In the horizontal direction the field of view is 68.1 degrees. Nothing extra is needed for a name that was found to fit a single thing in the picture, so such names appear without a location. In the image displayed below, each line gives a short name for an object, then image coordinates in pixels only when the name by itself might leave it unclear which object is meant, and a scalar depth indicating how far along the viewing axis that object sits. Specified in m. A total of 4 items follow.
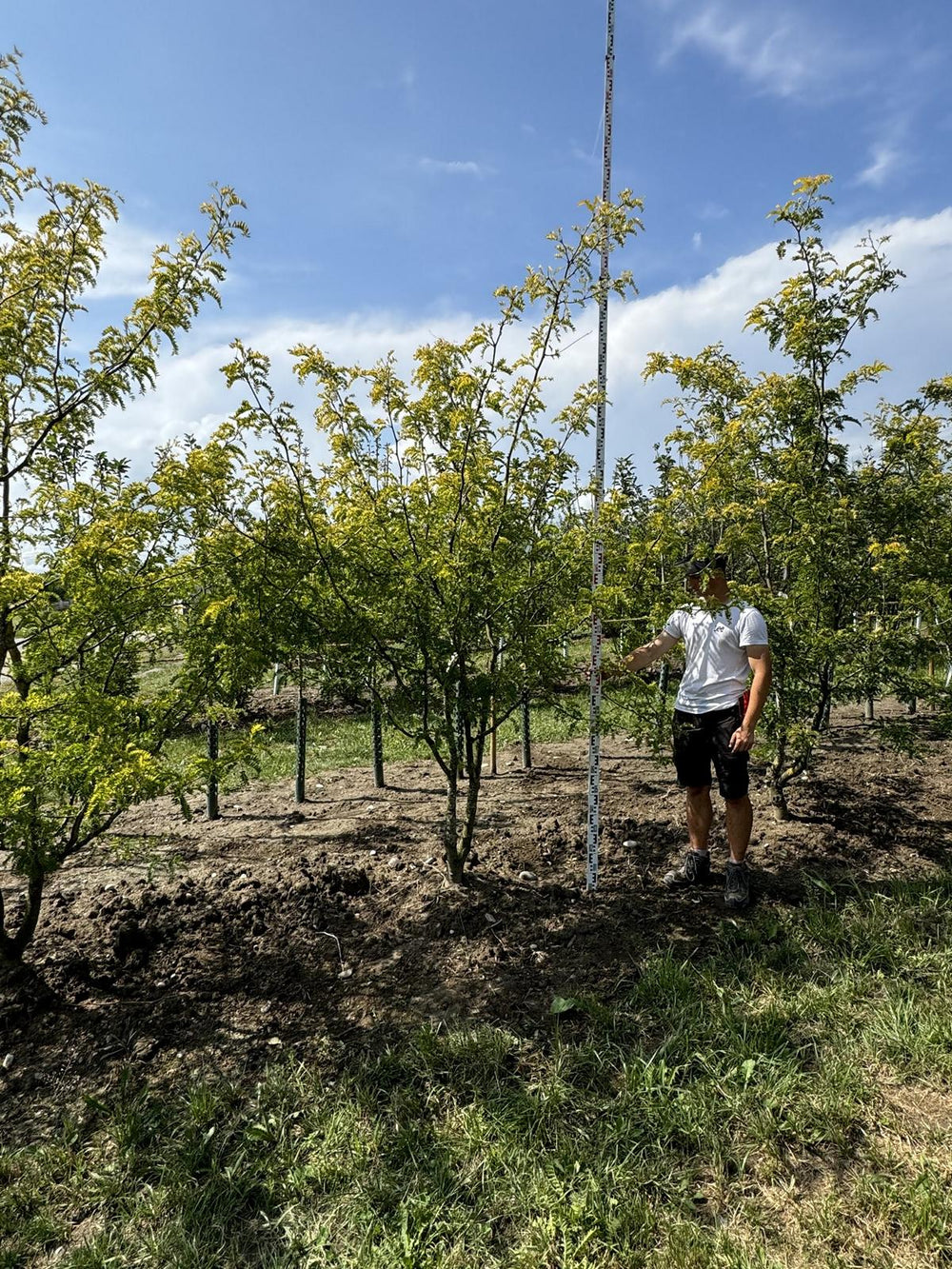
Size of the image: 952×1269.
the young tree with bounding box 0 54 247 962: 2.79
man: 3.69
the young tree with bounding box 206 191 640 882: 3.38
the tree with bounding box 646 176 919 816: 4.20
